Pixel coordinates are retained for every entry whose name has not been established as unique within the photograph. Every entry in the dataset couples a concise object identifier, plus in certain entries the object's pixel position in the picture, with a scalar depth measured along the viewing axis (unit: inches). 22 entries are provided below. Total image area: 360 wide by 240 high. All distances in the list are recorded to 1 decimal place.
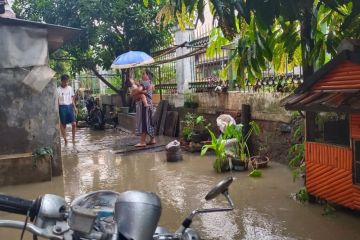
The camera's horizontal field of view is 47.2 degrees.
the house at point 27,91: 267.3
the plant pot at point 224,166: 266.4
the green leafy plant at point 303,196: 197.0
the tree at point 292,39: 144.3
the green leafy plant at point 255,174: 251.2
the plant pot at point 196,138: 352.2
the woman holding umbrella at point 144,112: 371.9
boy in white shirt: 394.0
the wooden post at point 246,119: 310.5
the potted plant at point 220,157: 265.0
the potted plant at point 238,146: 267.1
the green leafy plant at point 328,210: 178.4
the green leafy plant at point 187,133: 357.6
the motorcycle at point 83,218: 70.4
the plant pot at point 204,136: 354.9
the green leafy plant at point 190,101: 406.6
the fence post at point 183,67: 448.1
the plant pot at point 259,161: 270.8
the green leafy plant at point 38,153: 266.8
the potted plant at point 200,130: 352.8
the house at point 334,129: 161.8
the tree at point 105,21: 481.1
